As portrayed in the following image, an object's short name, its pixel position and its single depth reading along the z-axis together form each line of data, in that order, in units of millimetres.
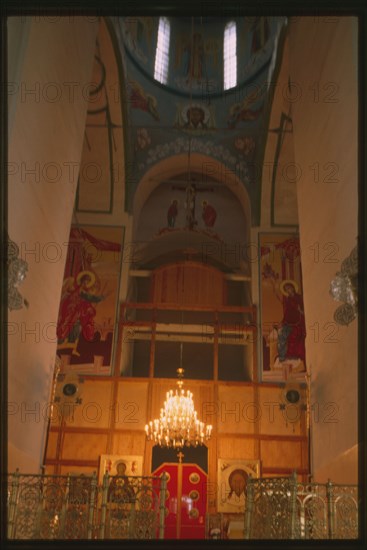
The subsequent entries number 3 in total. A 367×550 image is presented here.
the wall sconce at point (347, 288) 4480
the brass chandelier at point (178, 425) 8898
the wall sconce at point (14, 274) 4602
